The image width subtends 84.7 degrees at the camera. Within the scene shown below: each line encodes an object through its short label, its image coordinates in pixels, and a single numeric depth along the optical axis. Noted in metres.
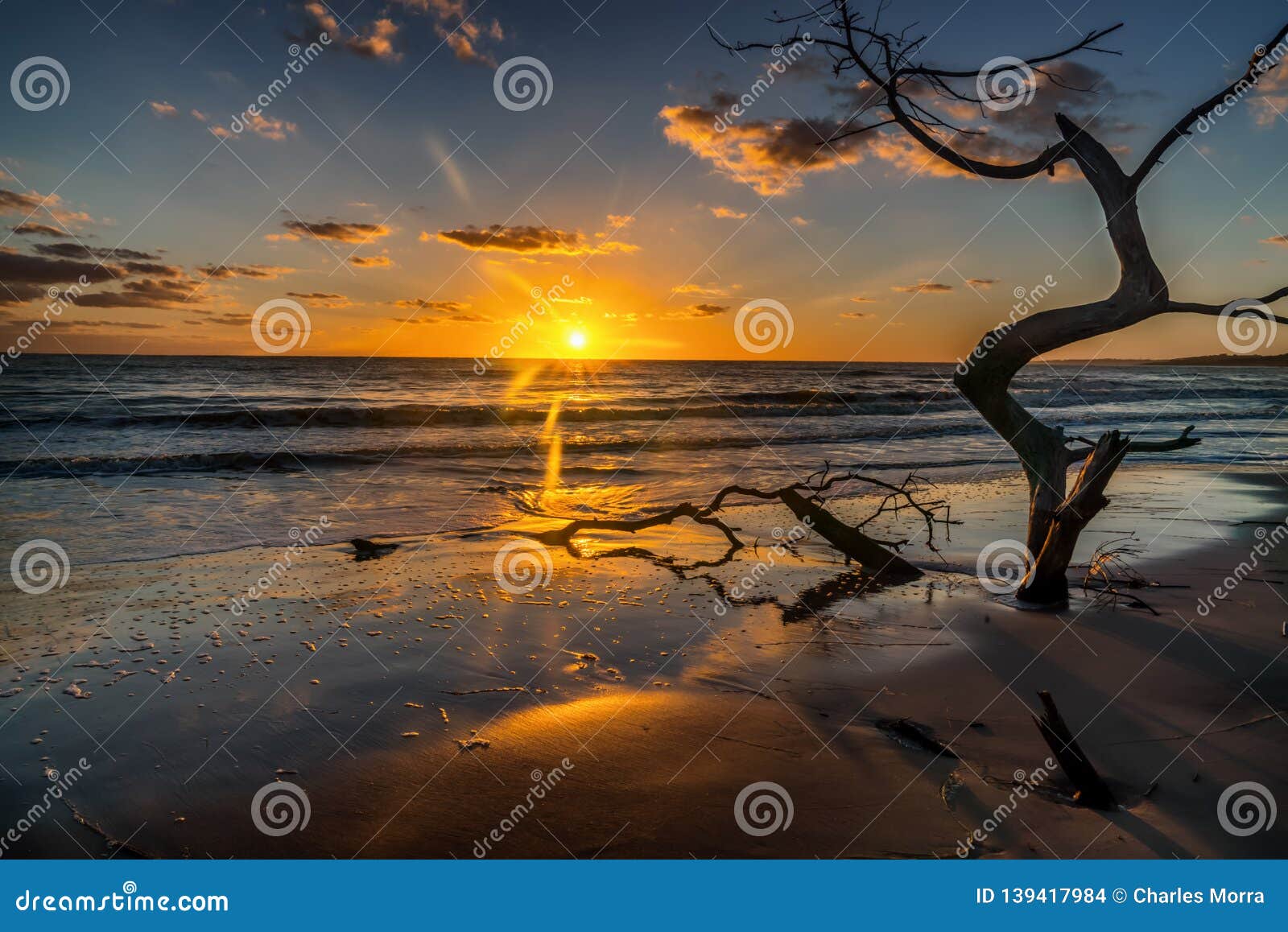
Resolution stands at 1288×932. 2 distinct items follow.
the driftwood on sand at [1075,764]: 3.49
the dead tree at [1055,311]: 4.96
